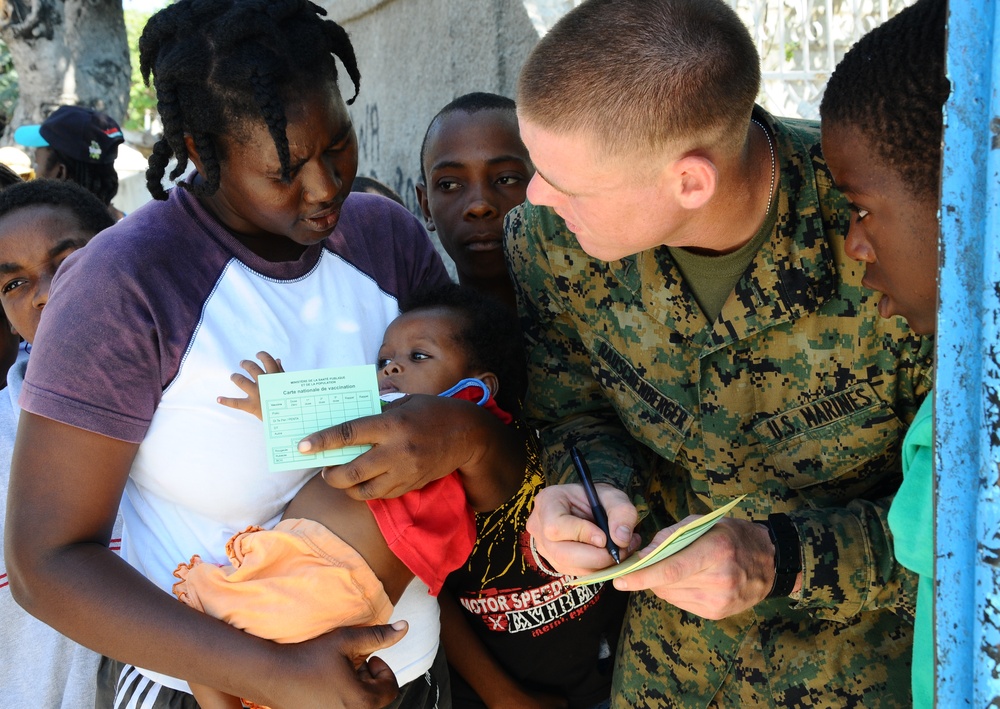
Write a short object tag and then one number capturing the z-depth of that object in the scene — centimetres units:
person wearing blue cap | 452
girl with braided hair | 171
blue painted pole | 90
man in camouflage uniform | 182
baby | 184
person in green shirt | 149
